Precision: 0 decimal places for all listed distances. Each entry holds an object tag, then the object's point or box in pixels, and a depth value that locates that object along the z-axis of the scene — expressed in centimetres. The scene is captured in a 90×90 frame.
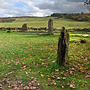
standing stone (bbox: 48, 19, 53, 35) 2731
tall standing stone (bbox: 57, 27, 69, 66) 748
